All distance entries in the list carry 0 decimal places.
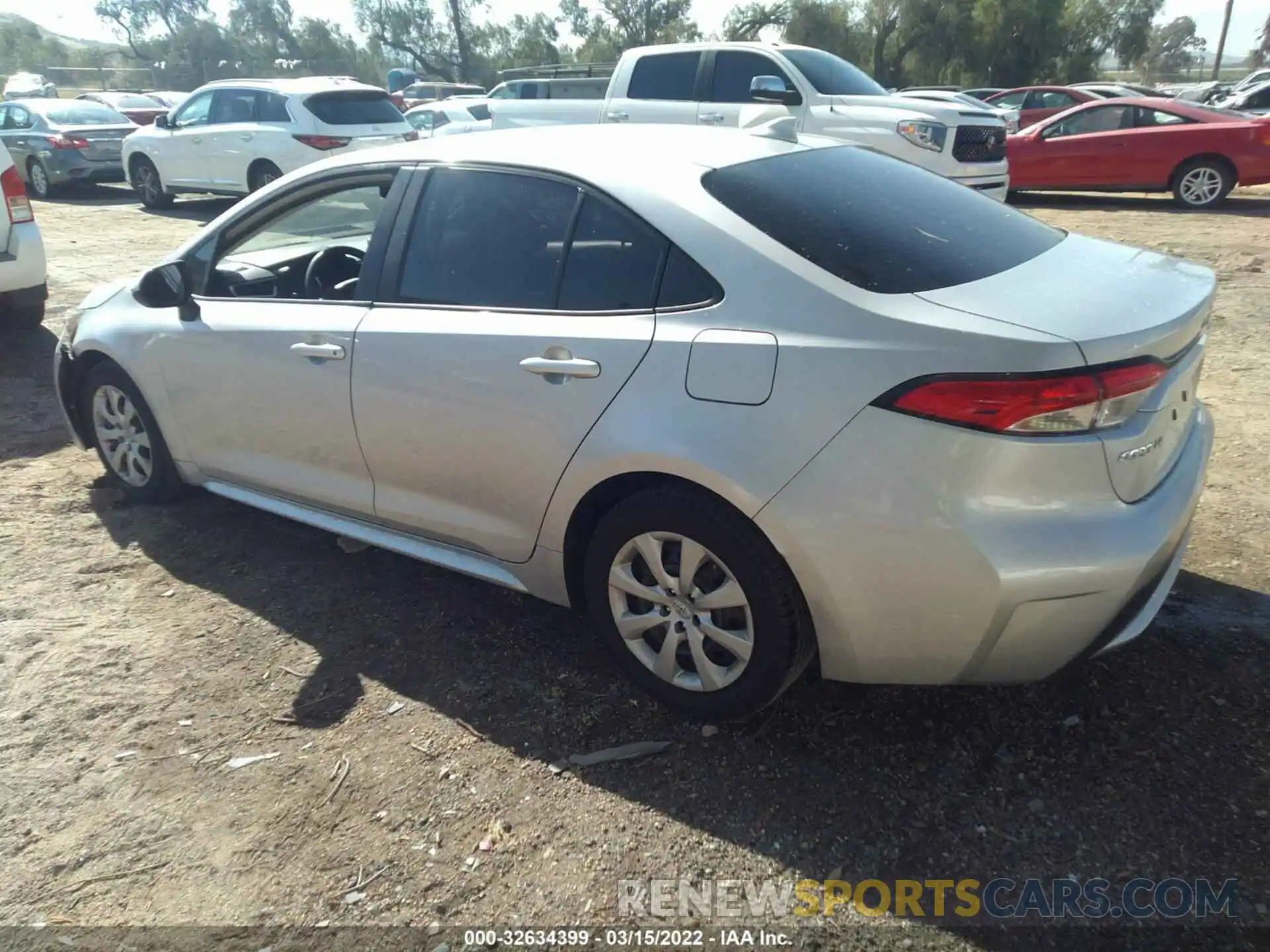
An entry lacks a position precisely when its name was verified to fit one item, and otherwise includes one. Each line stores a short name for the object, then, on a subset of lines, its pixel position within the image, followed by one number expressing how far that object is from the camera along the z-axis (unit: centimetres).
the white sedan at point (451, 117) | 1437
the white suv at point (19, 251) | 702
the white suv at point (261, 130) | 1233
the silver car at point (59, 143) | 1562
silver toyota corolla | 231
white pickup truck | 978
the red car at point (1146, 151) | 1195
